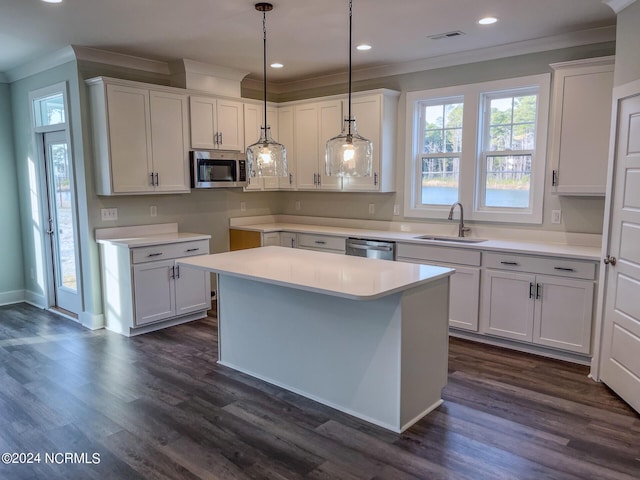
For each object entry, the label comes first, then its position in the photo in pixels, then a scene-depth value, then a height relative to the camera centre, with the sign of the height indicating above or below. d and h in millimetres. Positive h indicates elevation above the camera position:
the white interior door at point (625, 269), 2904 -542
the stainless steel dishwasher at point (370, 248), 4593 -635
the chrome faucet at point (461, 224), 4637 -391
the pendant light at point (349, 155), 2781 +174
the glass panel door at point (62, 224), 4788 -411
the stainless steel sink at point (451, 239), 4477 -524
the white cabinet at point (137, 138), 4336 +449
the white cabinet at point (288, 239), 5469 -632
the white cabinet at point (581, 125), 3615 +462
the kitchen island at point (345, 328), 2688 -905
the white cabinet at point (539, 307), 3596 -972
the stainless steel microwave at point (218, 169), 4984 +174
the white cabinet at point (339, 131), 4938 +553
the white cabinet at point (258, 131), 5469 +635
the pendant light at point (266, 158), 3033 +169
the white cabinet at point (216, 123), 4973 +663
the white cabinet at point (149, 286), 4331 -963
